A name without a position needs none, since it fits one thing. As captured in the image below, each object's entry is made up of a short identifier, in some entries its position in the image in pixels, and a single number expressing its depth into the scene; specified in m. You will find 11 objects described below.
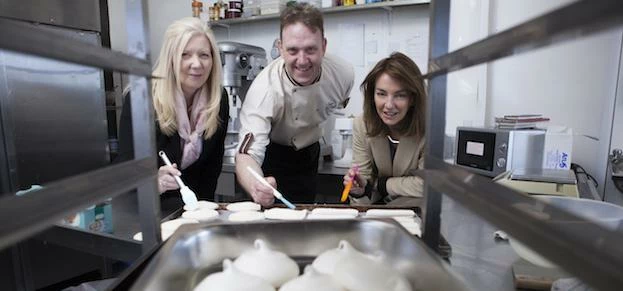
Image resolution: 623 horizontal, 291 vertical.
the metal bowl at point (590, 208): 0.87
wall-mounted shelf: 2.48
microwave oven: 1.88
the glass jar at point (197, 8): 3.26
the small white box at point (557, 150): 1.85
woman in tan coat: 1.67
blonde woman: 1.70
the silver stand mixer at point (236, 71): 2.47
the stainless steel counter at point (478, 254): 0.78
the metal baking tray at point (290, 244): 0.57
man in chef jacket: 1.74
